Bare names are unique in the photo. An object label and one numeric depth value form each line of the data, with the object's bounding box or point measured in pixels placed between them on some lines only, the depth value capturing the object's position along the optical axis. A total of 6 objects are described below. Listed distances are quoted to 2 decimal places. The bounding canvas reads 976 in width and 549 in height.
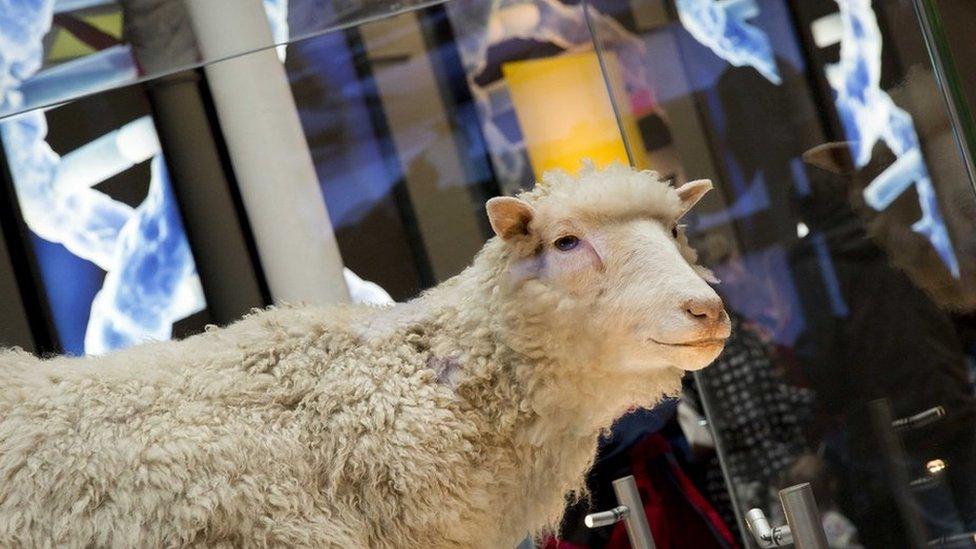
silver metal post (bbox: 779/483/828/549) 1.65
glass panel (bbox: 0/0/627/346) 1.92
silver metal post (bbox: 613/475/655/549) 1.94
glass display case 1.89
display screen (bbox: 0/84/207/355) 1.90
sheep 1.38
